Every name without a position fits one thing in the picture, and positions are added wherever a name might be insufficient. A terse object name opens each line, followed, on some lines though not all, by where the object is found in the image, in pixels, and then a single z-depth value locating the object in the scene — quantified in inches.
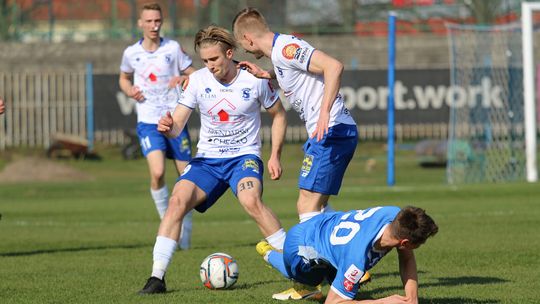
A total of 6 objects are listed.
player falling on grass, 536.1
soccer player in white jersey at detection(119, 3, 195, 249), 951.0
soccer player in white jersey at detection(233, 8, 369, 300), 675.4
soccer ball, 678.5
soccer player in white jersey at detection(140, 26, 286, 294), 687.7
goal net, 1683.1
